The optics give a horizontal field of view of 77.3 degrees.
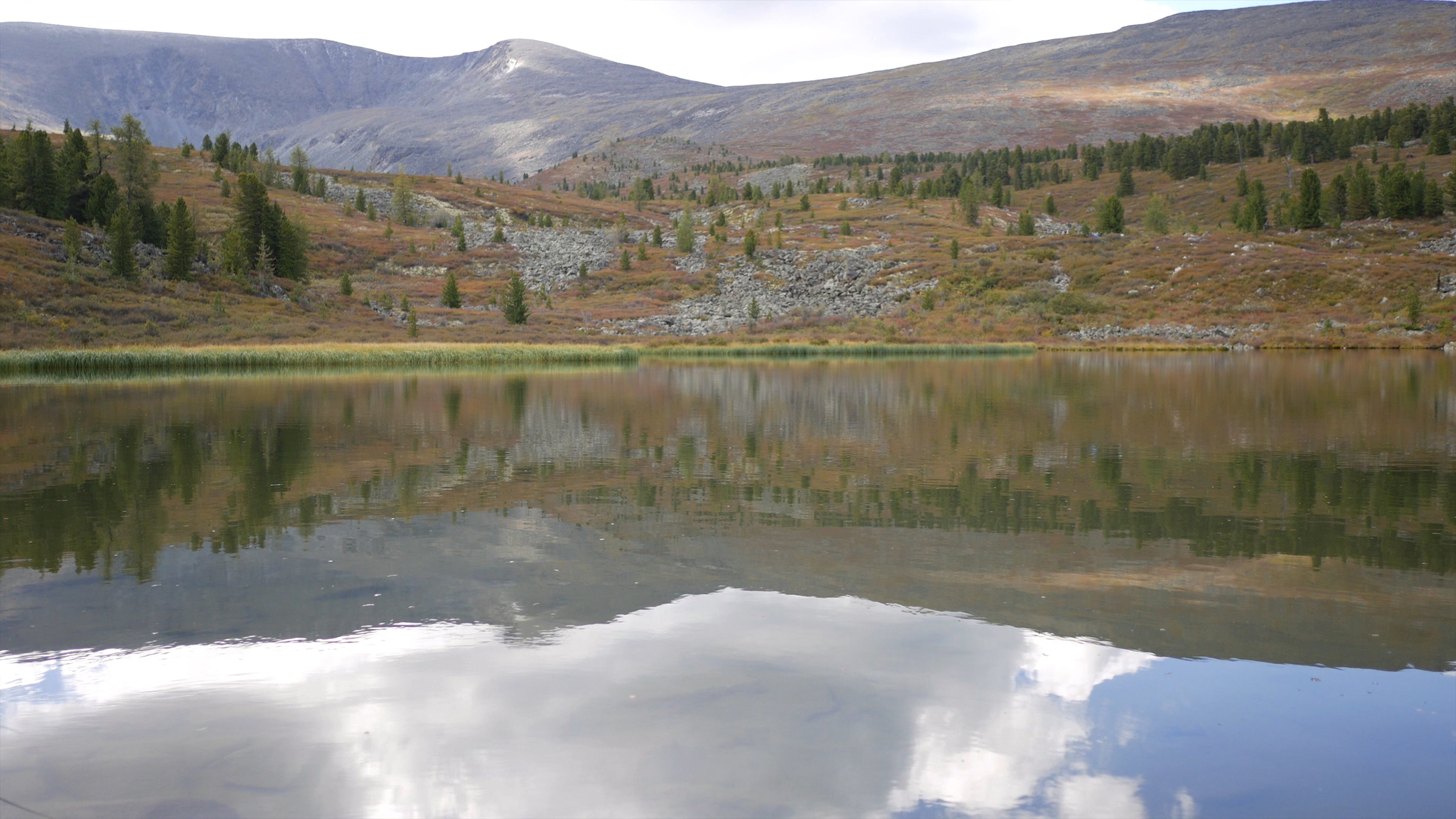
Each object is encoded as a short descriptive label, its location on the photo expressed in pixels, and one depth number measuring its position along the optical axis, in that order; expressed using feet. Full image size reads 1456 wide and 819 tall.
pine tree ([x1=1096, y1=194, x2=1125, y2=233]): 367.04
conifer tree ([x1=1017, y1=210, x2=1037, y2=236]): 373.61
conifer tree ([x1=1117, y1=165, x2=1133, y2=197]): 576.85
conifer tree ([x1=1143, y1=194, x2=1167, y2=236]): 378.94
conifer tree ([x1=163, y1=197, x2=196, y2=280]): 242.78
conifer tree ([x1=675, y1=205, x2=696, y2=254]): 390.83
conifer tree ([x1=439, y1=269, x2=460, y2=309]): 280.92
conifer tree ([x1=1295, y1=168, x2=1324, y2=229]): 343.46
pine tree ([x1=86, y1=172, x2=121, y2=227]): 262.06
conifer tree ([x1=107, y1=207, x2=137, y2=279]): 230.68
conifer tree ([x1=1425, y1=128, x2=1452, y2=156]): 483.51
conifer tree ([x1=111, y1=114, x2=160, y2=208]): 273.13
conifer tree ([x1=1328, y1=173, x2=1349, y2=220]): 353.92
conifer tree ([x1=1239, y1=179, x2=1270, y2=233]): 356.79
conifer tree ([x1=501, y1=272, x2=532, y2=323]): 265.34
